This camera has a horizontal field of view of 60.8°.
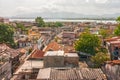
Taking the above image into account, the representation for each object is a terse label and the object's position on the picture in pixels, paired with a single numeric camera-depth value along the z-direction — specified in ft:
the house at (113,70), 25.01
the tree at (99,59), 39.55
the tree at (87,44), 46.19
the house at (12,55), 40.60
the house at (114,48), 37.77
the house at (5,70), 33.64
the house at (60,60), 33.72
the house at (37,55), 39.57
